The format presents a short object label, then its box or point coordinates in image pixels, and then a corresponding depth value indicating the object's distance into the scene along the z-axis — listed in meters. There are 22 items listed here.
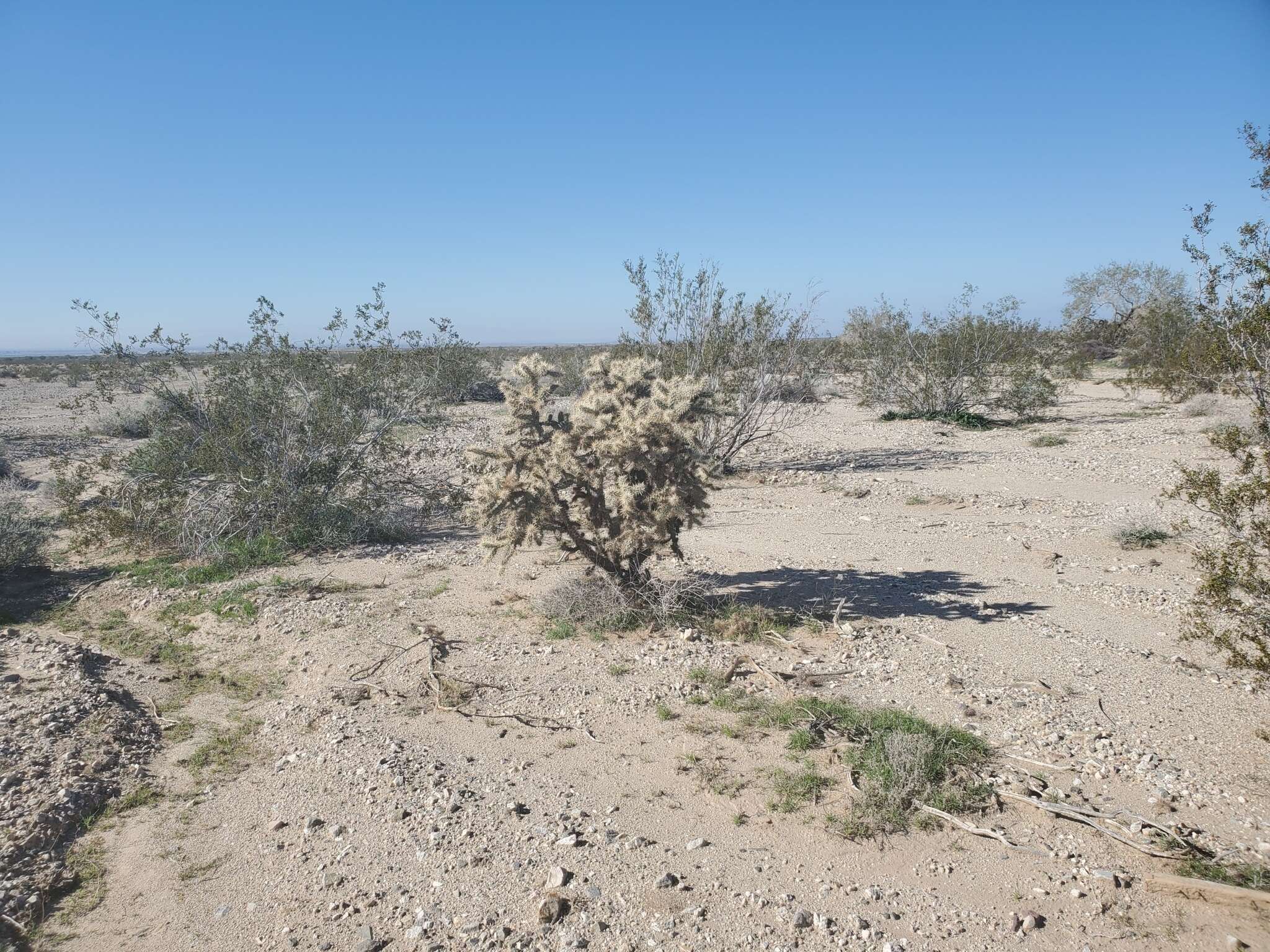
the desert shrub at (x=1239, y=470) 4.56
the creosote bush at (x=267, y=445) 9.95
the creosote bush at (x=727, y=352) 14.38
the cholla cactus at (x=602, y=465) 6.59
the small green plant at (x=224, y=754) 5.07
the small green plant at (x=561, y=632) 6.85
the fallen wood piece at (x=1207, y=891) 3.36
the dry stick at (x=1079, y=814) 3.92
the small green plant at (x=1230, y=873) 3.48
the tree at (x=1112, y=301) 36.19
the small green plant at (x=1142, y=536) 8.86
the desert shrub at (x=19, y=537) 9.03
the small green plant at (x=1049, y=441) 16.58
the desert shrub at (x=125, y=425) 19.16
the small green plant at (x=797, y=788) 4.35
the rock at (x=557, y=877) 3.76
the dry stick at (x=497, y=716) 5.45
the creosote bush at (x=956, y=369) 20.53
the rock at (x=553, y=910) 3.54
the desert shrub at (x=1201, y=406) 17.94
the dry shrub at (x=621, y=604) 6.96
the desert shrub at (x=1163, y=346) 14.71
